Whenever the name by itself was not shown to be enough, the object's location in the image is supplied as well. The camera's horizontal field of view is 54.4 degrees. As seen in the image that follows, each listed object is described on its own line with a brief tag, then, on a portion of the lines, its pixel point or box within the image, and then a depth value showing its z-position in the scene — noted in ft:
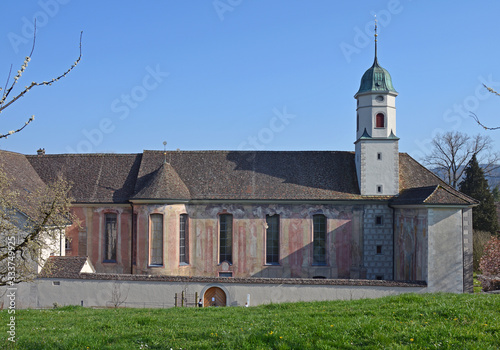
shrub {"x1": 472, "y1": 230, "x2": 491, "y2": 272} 140.56
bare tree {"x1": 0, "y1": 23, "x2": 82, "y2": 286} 40.13
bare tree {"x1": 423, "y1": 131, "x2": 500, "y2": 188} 165.78
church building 98.68
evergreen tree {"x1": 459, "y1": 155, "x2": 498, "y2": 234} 152.25
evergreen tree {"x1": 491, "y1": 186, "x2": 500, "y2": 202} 214.46
